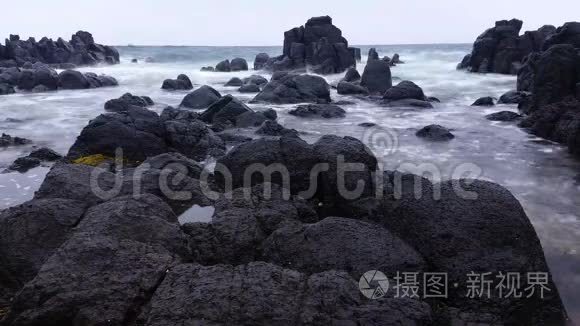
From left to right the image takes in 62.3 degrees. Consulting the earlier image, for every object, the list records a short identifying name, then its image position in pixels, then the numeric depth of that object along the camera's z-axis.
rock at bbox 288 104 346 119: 17.03
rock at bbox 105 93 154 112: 18.02
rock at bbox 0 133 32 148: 11.75
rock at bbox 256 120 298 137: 13.27
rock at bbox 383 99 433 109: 19.69
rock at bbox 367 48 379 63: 50.33
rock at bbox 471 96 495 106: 20.19
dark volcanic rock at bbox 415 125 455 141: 13.12
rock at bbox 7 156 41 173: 9.29
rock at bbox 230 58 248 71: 45.34
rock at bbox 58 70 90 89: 27.56
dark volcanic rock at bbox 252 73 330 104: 20.86
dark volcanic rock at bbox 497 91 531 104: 20.66
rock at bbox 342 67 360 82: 29.67
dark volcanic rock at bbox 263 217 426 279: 4.16
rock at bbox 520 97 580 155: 11.39
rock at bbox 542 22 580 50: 19.37
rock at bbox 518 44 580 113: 15.66
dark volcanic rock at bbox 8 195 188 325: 3.31
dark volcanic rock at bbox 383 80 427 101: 20.86
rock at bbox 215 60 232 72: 44.31
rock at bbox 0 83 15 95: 24.42
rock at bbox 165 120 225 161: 10.80
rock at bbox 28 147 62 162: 10.12
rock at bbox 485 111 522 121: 16.08
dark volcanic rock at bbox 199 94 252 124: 14.70
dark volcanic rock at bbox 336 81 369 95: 24.25
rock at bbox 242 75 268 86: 29.14
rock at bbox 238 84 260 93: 26.11
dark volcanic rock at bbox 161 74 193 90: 27.41
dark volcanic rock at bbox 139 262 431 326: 3.17
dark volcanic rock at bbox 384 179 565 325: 4.20
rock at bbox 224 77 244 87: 30.33
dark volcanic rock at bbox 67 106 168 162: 9.89
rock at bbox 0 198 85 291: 4.44
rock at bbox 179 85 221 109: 18.45
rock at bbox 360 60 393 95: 24.70
